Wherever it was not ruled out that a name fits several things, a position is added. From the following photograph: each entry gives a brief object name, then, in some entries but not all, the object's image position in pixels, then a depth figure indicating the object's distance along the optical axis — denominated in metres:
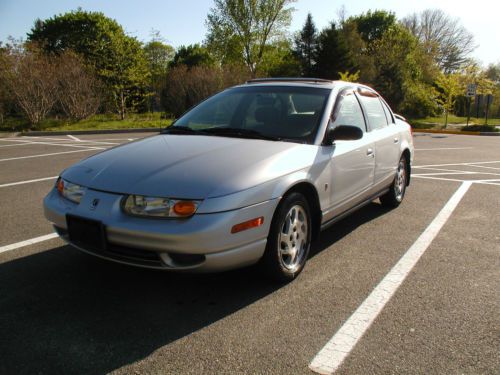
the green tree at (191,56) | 55.56
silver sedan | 2.86
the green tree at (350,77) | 30.77
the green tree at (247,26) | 41.91
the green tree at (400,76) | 34.44
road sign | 23.69
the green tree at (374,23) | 57.28
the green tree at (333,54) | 34.97
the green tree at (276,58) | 43.69
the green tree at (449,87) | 28.59
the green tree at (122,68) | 23.61
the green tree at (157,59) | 36.28
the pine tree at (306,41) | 39.50
